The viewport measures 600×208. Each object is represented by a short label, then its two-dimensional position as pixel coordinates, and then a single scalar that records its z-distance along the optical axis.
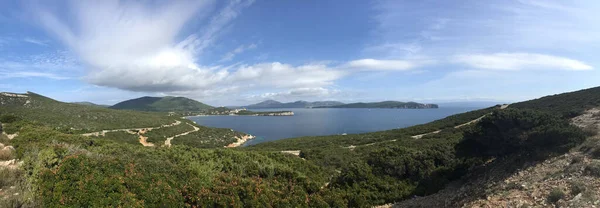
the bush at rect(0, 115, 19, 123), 27.32
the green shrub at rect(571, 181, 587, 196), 6.71
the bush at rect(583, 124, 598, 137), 10.96
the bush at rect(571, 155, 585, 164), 8.73
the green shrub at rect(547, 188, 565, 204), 6.76
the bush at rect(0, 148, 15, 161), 12.00
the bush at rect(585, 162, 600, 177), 7.45
